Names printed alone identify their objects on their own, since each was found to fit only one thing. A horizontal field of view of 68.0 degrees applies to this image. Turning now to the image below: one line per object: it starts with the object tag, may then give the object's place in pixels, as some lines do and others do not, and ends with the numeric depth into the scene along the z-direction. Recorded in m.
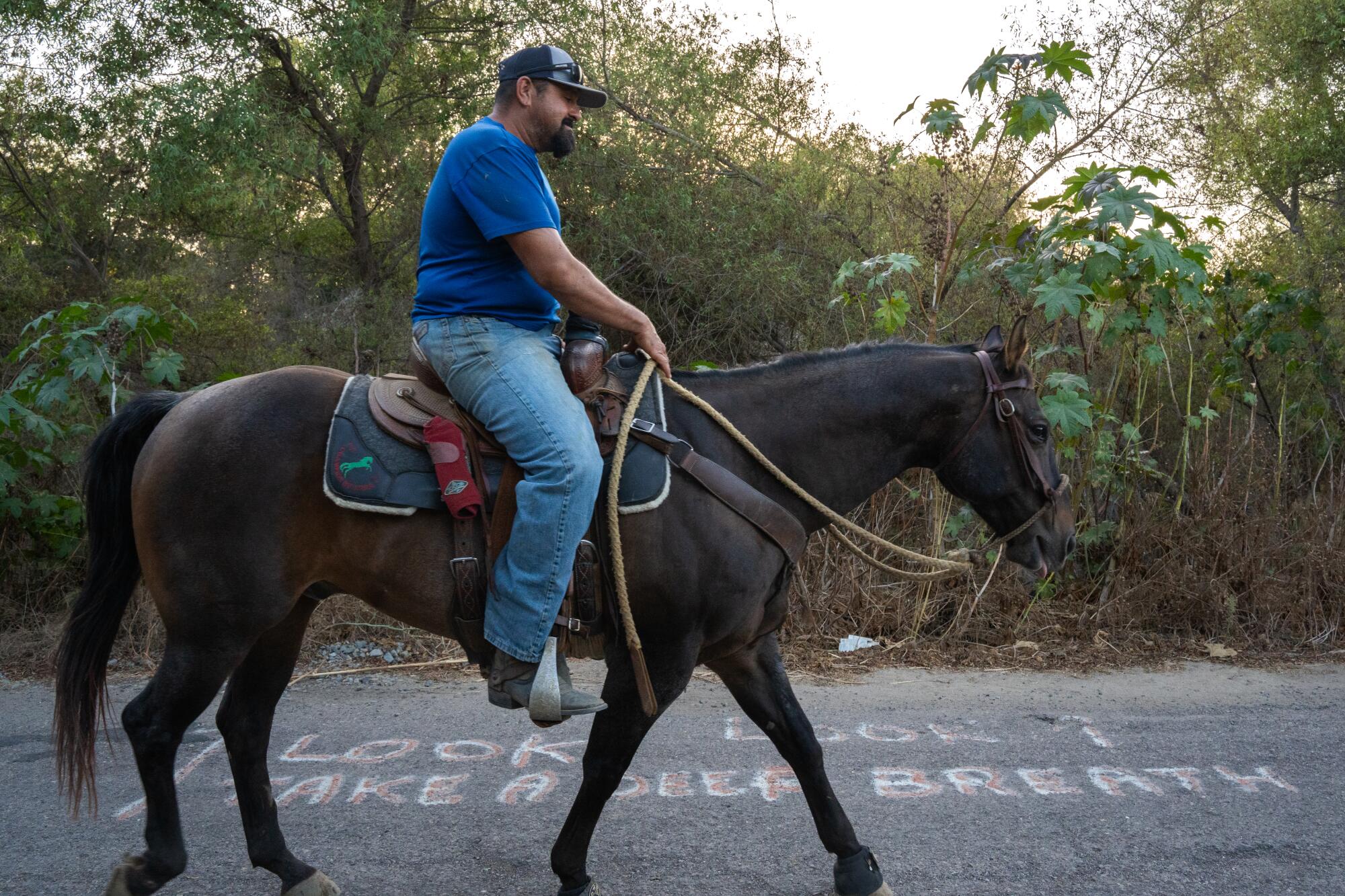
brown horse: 3.06
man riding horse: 2.90
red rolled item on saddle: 2.98
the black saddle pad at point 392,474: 3.01
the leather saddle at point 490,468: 3.01
